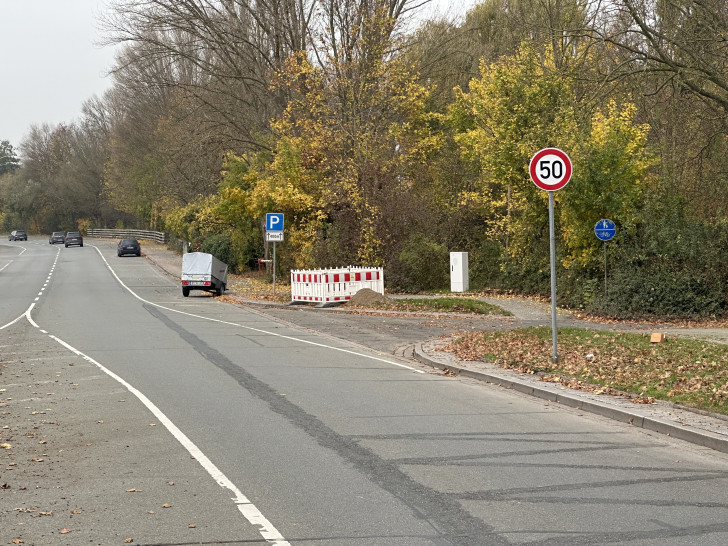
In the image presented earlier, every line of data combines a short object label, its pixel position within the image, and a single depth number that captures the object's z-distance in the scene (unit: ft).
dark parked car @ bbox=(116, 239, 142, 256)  232.32
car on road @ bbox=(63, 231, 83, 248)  291.79
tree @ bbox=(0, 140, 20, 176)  544.21
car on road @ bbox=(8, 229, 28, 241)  360.69
